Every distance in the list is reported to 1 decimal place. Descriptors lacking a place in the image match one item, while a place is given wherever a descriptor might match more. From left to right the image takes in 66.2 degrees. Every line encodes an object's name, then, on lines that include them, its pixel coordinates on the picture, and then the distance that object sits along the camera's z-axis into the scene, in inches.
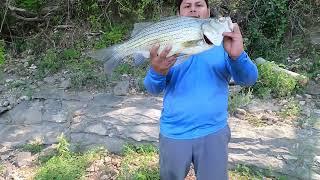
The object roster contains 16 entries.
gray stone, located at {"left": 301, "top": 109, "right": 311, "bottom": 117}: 116.1
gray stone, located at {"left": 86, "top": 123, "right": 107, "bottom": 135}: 108.7
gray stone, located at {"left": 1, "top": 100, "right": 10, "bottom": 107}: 128.6
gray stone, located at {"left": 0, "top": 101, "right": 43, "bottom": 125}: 120.4
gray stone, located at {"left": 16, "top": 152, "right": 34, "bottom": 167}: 101.0
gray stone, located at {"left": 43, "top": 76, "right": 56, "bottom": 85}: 143.3
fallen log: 130.9
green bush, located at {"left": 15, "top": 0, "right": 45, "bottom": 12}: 176.0
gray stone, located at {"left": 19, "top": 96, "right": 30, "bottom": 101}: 131.1
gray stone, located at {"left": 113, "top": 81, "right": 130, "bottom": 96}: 131.0
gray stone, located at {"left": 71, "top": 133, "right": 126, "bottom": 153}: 103.7
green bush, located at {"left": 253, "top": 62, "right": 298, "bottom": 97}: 126.0
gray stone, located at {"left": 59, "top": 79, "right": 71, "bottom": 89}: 137.6
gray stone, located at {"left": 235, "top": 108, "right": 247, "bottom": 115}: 113.5
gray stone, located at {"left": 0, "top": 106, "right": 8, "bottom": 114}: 126.0
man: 58.3
